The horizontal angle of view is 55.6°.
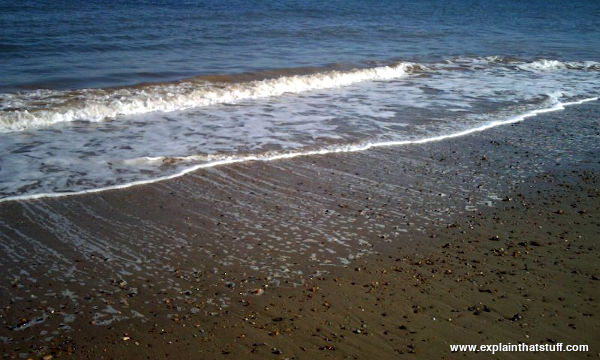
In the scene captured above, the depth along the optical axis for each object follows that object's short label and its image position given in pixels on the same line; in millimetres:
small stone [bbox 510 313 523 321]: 4051
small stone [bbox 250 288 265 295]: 4324
